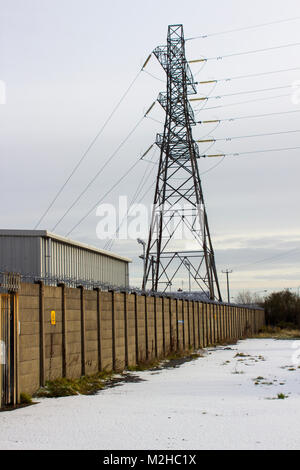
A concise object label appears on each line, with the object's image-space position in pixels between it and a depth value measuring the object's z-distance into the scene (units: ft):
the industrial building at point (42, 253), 91.50
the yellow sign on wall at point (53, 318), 50.90
